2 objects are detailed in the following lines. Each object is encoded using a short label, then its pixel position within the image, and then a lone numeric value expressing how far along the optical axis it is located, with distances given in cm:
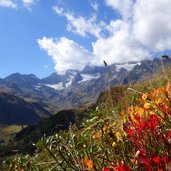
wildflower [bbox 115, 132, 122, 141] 228
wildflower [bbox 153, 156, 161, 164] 124
